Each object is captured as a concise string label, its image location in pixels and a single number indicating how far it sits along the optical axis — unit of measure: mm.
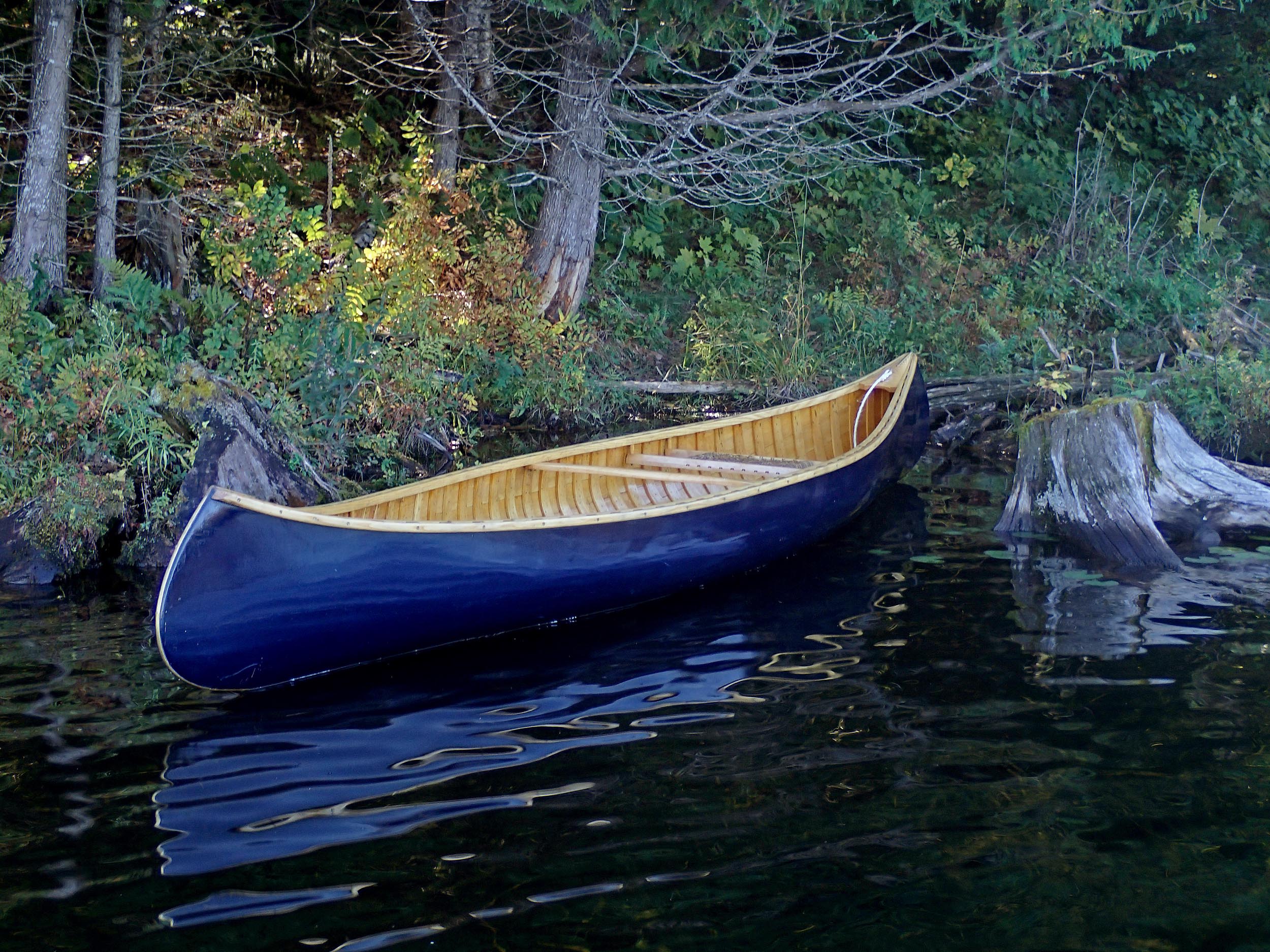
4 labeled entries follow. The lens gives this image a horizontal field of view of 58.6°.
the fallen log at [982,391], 9812
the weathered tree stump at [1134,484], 6633
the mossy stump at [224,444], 6633
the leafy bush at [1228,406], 8570
